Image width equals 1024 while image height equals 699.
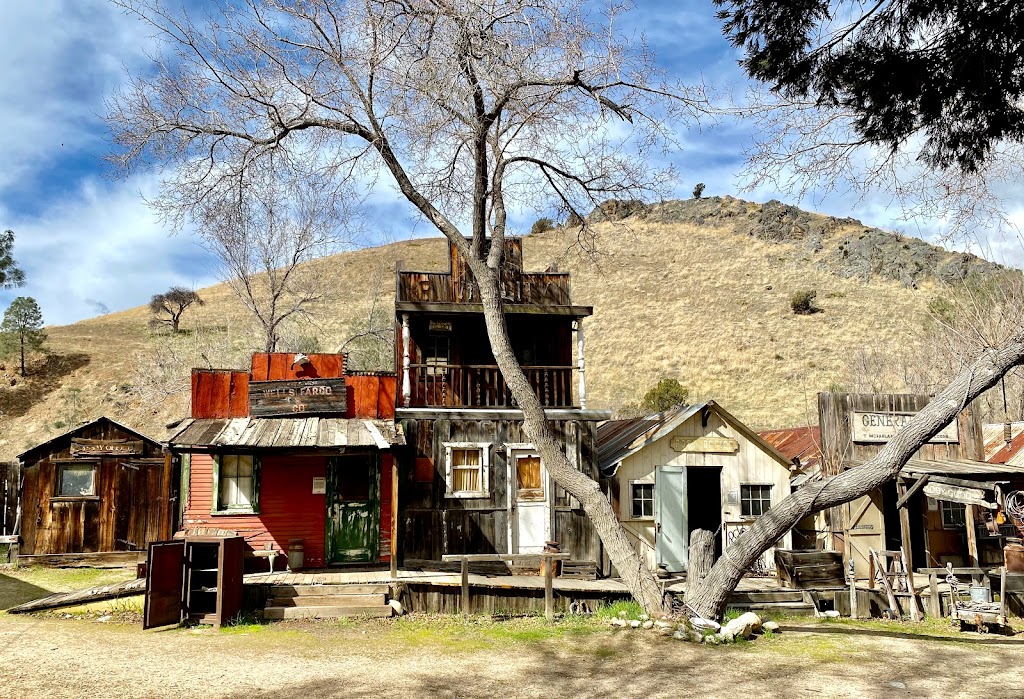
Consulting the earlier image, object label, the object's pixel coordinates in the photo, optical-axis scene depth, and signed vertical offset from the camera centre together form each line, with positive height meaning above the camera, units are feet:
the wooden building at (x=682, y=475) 54.39 +1.02
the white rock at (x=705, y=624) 36.11 -6.00
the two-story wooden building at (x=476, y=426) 51.85 +4.27
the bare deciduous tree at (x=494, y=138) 36.86 +18.55
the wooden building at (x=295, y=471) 51.39 +1.41
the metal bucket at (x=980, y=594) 40.81 -5.32
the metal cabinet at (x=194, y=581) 37.40 -4.20
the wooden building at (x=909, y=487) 53.98 -0.02
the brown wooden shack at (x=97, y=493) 56.90 +0.09
